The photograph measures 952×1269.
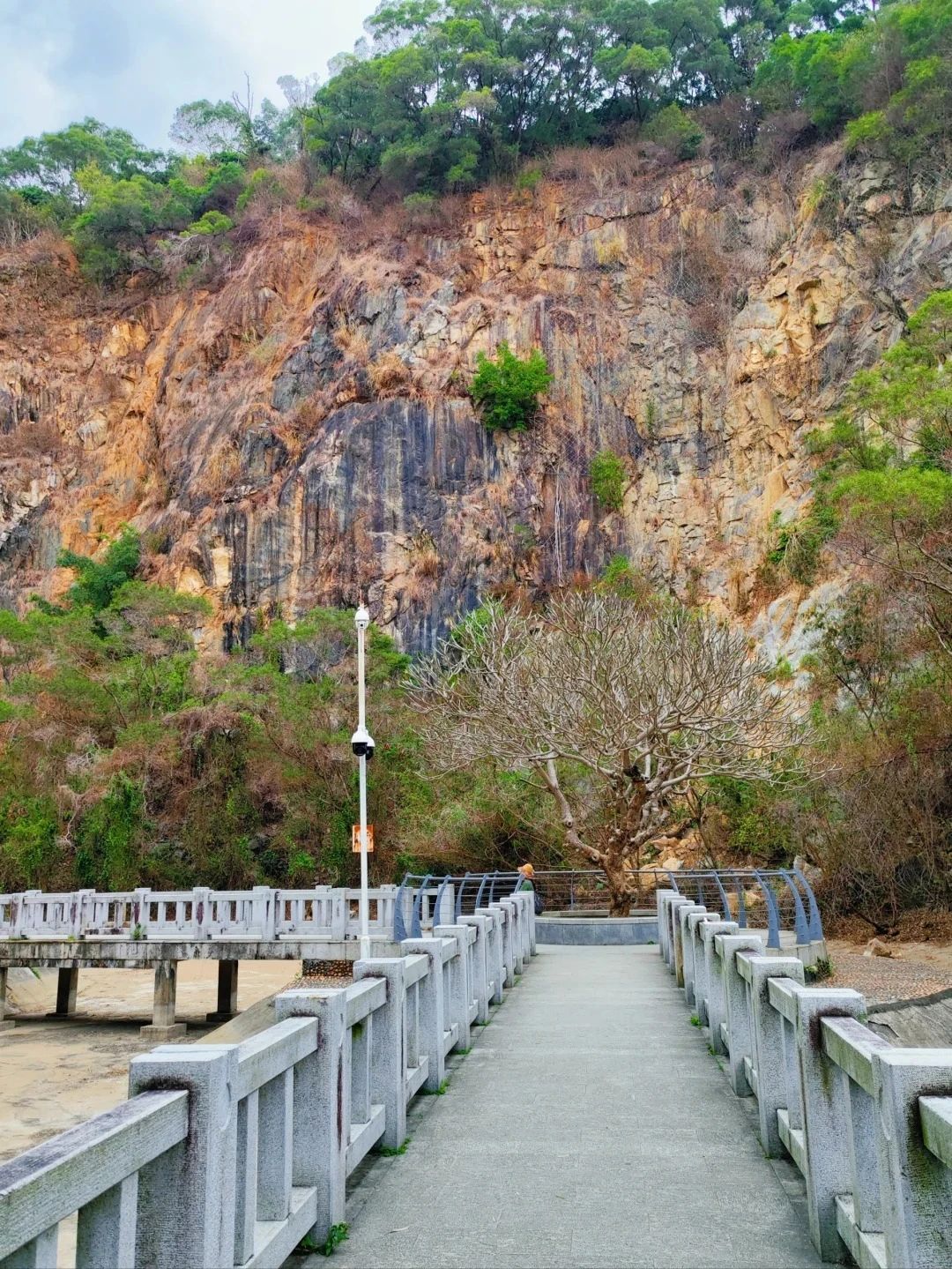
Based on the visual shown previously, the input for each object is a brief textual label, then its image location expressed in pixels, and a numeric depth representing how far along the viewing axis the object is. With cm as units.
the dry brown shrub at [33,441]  5747
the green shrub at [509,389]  4631
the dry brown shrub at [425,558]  4419
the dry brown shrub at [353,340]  4897
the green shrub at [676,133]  5194
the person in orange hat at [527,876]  2266
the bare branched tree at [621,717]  2281
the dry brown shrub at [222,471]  4828
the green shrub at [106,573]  4791
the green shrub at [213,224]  6075
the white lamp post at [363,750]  1927
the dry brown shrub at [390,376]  4750
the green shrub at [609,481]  4506
